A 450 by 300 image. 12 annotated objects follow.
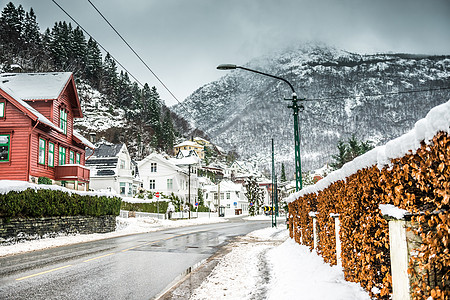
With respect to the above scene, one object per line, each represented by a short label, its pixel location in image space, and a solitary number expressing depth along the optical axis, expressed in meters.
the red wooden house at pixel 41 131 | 25.91
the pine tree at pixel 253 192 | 78.56
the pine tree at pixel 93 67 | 109.62
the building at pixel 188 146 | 123.44
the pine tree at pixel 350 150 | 69.25
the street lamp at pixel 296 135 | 17.46
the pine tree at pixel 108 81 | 112.94
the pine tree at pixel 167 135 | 110.88
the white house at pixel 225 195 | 93.69
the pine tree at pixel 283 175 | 165.75
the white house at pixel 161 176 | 65.44
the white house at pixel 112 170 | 52.78
